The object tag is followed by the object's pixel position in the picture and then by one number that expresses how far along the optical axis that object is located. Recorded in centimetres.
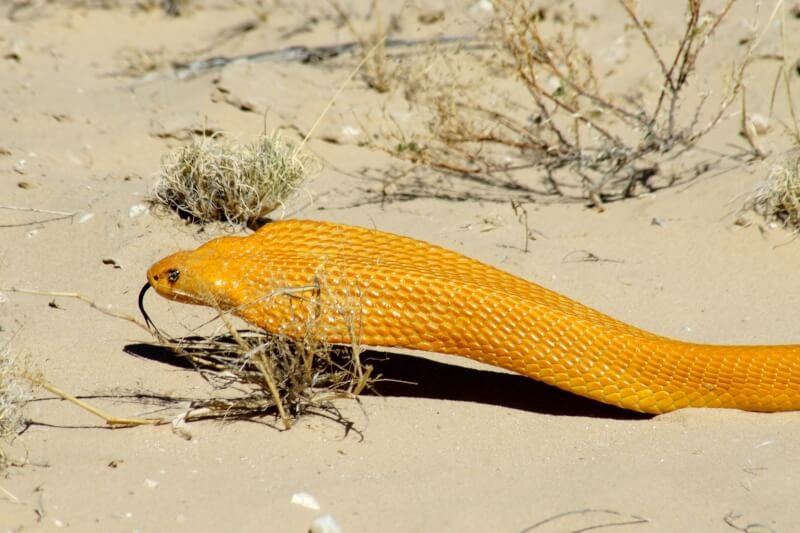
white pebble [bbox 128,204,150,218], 552
